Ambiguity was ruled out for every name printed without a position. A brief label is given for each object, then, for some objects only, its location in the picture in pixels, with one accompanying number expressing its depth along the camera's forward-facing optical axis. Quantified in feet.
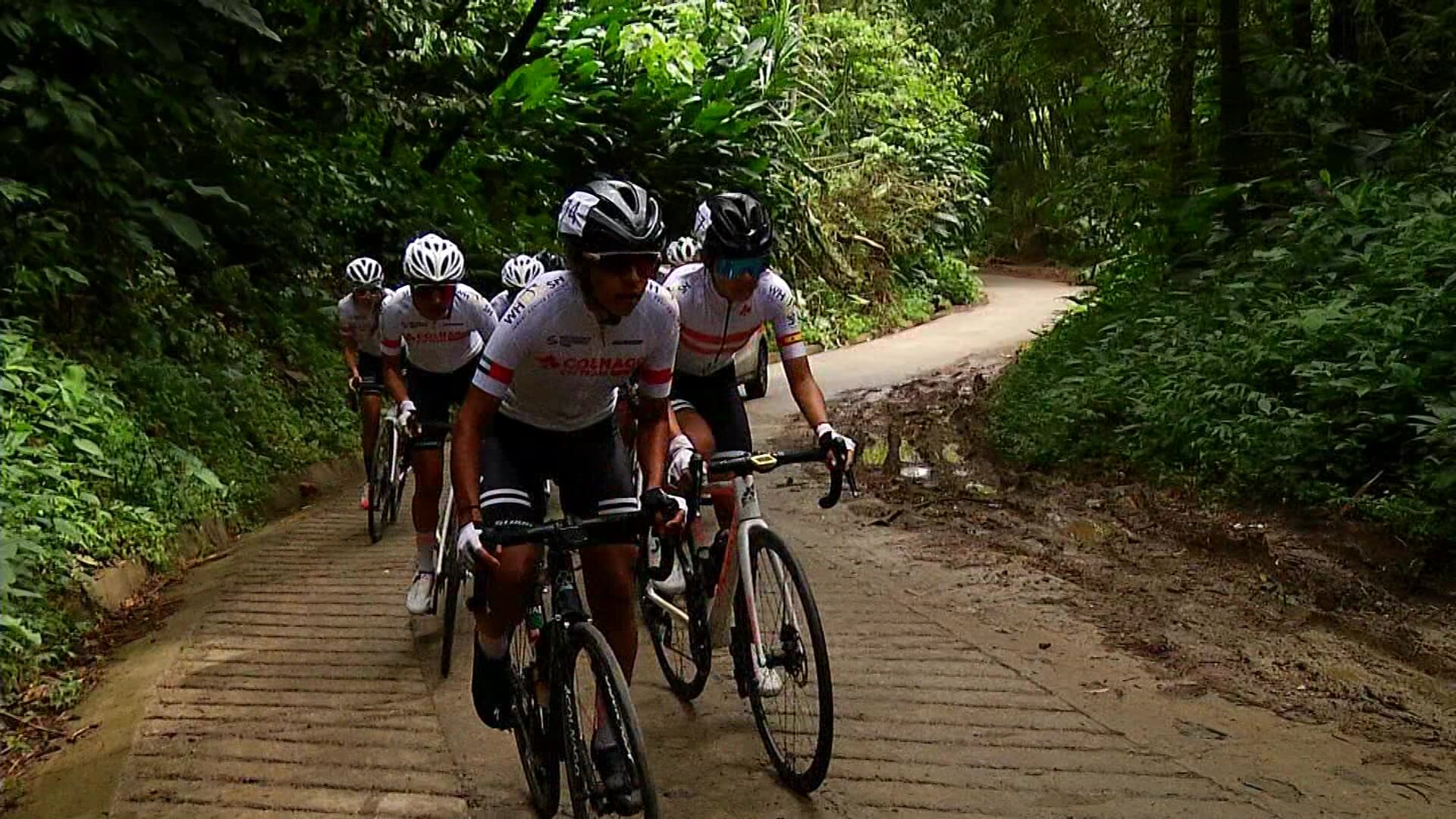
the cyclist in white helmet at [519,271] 24.61
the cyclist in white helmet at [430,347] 19.61
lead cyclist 11.35
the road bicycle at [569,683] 10.39
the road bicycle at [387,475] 26.05
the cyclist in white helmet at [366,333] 26.63
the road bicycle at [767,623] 13.14
